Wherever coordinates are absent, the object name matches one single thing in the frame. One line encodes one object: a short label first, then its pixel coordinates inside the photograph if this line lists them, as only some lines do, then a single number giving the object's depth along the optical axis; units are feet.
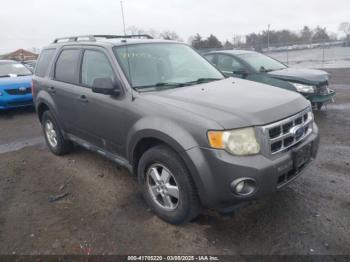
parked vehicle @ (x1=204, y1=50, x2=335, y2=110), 22.52
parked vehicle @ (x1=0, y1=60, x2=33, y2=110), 28.94
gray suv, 8.81
